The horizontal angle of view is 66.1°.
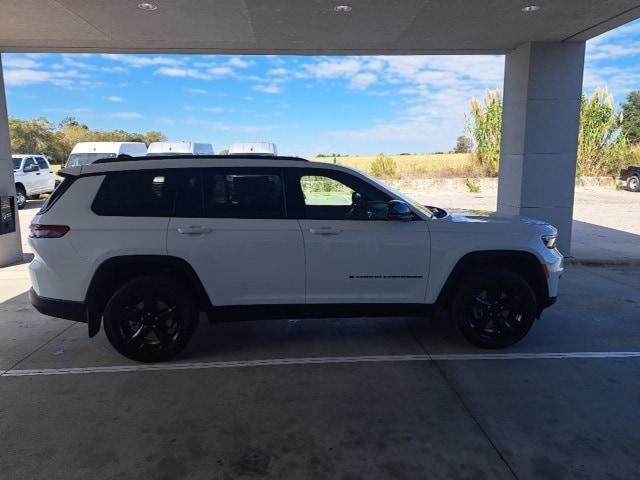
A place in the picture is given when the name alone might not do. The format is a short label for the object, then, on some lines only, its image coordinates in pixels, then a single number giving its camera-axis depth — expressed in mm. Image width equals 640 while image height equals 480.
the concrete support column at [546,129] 8203
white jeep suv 4324
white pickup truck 18922
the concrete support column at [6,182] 8445
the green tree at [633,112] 44491
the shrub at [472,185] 23458
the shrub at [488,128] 24812
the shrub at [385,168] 28312
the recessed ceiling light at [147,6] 6131
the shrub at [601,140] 24188
